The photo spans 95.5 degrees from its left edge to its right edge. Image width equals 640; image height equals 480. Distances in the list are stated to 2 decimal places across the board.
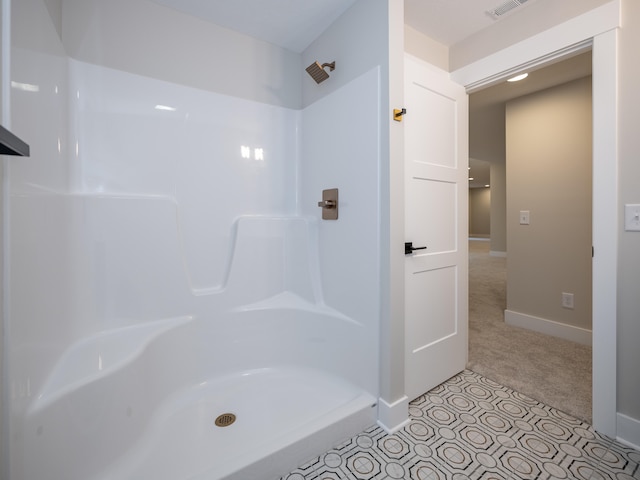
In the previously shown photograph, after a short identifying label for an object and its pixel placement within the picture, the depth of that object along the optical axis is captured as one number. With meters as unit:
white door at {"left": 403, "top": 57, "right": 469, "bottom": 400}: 1.70
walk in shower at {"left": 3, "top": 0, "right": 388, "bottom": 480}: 1.02
